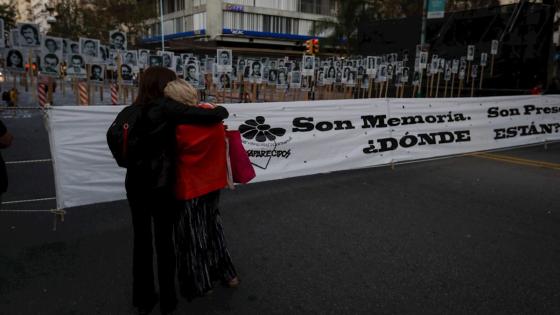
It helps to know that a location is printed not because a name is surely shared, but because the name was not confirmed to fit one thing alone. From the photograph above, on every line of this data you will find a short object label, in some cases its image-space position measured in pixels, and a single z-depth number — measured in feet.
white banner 16.02
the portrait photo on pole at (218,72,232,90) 71.40
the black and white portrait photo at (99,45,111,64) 59.67
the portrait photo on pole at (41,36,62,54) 52.01
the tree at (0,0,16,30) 155.22
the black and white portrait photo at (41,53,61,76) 51.25
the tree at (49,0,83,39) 146.72
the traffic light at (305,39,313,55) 92.85
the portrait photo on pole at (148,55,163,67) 67.86
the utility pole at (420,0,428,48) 64.49
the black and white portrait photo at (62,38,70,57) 56.17
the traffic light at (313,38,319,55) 92.93
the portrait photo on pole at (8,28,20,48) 52.65
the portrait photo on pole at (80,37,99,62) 56.49
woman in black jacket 9.18
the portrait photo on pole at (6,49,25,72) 50.70
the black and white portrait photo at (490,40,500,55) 60.18
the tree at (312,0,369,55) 110.73
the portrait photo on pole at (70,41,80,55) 60.06
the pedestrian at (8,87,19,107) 54.72
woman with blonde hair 9.72
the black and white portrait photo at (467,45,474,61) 64.28
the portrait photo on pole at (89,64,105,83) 63.36
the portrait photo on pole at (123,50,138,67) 68.49
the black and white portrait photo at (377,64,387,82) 71.41
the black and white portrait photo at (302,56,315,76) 71.46
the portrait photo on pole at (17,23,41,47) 47.17
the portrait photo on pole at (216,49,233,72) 65.26
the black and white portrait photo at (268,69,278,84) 79.51
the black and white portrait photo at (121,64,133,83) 64.95
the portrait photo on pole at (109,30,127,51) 56.95
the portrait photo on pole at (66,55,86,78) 58.85
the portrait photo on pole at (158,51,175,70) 67.72
